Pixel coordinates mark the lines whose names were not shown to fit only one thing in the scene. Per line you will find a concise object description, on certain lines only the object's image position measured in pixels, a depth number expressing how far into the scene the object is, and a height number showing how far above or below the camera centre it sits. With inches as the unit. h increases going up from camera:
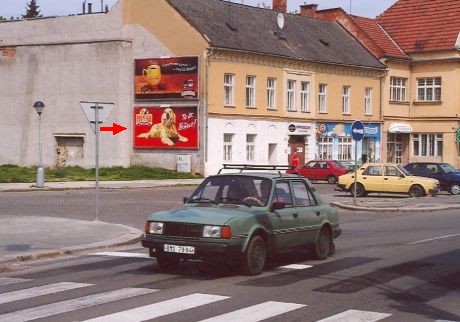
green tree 4028.1 +715.9
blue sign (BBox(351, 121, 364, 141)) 1143.0 +42.9
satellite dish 2155.5 +357.7
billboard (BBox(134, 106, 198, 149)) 1873.8 +73.1
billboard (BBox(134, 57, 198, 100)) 1877.5 +184.3
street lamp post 1430.1 -31.2
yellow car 1389.0 -32.1
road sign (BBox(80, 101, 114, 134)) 829.2 +48.2
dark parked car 1556.3 -19.3
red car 1873.8 -18.8
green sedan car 481.4 -37.4
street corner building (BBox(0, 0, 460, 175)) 1889.8 +181.5
